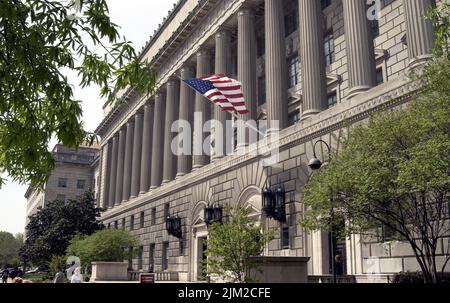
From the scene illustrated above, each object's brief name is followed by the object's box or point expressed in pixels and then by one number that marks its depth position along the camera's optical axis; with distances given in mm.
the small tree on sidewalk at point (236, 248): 21078
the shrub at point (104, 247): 49125
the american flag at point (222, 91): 30312
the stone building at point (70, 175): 119875
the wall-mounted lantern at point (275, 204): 30812
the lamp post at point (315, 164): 20016
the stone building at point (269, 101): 26078
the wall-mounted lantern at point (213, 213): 38500
